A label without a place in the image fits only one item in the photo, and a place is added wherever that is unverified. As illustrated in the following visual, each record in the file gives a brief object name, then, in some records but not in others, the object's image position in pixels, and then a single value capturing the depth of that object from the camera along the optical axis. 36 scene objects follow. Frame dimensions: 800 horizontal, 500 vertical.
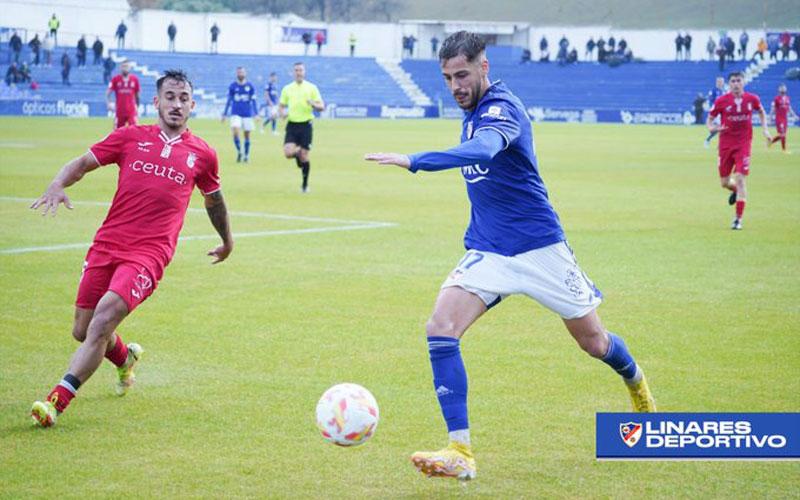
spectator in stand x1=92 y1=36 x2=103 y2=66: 69.19
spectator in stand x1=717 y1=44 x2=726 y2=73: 75.19
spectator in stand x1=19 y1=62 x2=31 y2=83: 63.12
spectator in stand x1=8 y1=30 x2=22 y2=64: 65.50
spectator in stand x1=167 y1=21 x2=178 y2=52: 78.31
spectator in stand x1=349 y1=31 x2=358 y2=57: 92.94
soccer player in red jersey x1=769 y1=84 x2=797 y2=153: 42.69
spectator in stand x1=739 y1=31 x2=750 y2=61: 80.25
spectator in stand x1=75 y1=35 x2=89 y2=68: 68.31
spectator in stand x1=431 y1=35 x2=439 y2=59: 98.44
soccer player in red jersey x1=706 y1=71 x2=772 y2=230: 20.19
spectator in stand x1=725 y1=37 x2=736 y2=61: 77.19
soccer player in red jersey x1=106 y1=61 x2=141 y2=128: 33.03
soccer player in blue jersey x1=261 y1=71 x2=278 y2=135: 42.21
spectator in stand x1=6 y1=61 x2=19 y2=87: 61.78
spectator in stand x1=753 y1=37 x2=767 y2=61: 81.06
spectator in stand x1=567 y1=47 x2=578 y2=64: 84.56
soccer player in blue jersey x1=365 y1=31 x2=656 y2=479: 6.63
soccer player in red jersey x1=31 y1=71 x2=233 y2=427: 7.59
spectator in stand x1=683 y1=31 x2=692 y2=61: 81.69
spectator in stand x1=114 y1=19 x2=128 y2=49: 76.07
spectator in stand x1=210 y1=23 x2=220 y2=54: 81.38
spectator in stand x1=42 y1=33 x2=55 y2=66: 68.25
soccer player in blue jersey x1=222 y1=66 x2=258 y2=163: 33.00
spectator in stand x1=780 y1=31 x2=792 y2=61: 79.56
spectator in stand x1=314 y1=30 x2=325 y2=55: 89.81
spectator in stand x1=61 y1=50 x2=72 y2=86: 65.44
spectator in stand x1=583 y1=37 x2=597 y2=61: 85.60
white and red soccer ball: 6.51
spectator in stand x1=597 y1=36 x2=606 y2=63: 83.88
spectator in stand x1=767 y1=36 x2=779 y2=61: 81.50
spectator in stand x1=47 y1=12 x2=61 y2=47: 72.19
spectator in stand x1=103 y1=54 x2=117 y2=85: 67.75
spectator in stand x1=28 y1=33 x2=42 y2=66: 66.88
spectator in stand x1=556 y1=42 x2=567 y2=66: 84.88
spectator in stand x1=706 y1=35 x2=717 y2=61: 83.06
